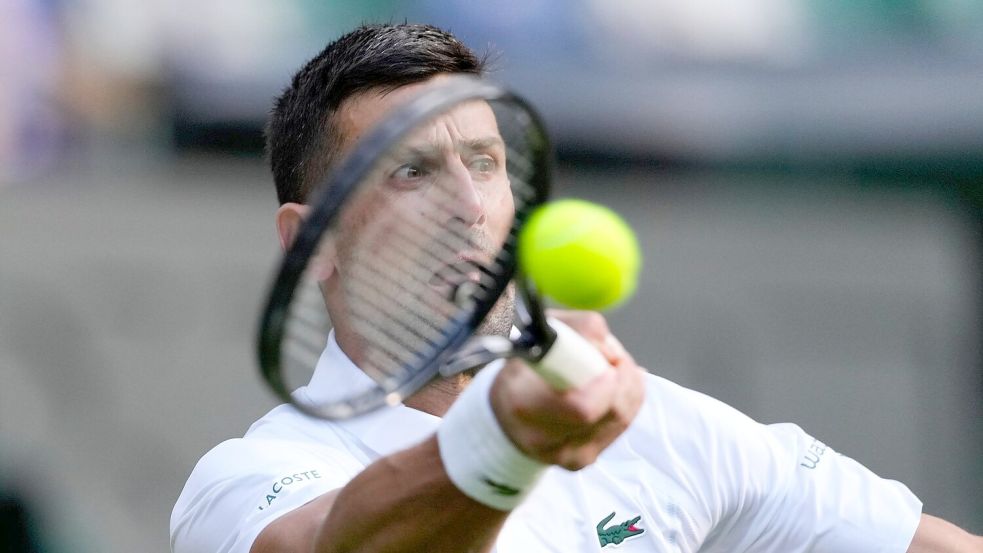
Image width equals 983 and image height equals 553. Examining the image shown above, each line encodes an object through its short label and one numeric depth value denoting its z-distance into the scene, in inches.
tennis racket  284.1
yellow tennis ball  284.0
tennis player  286.2
